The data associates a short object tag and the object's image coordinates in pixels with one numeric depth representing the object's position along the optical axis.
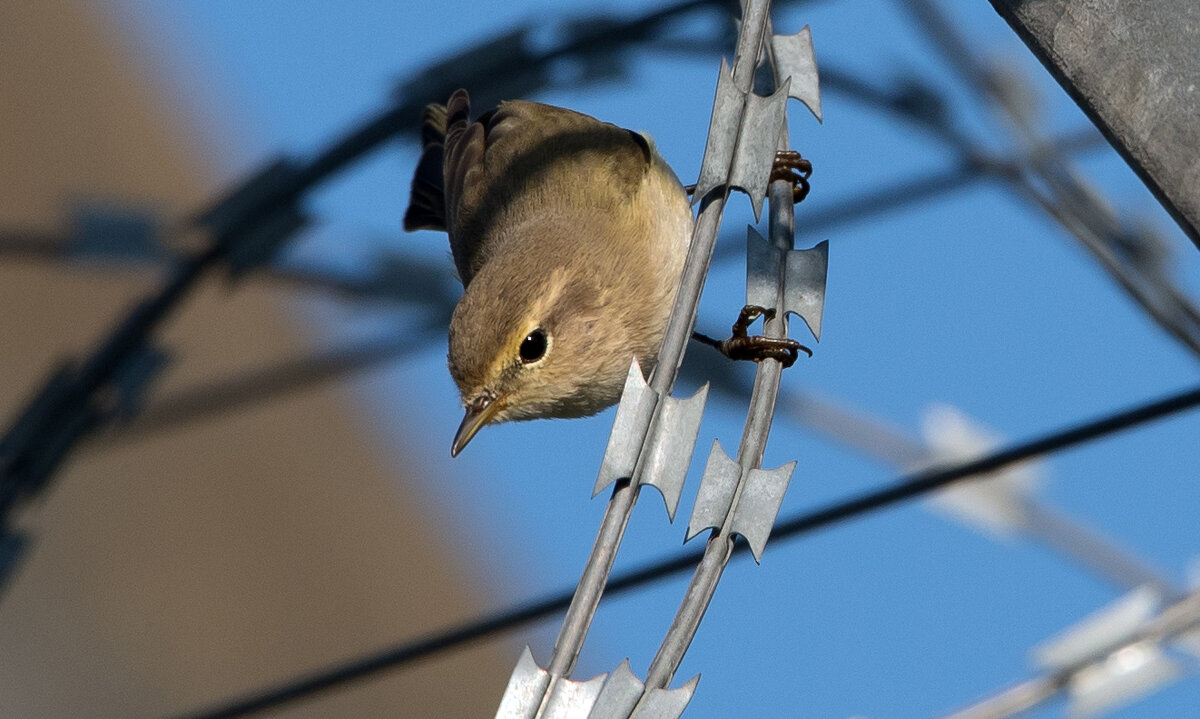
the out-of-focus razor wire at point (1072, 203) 6.41
